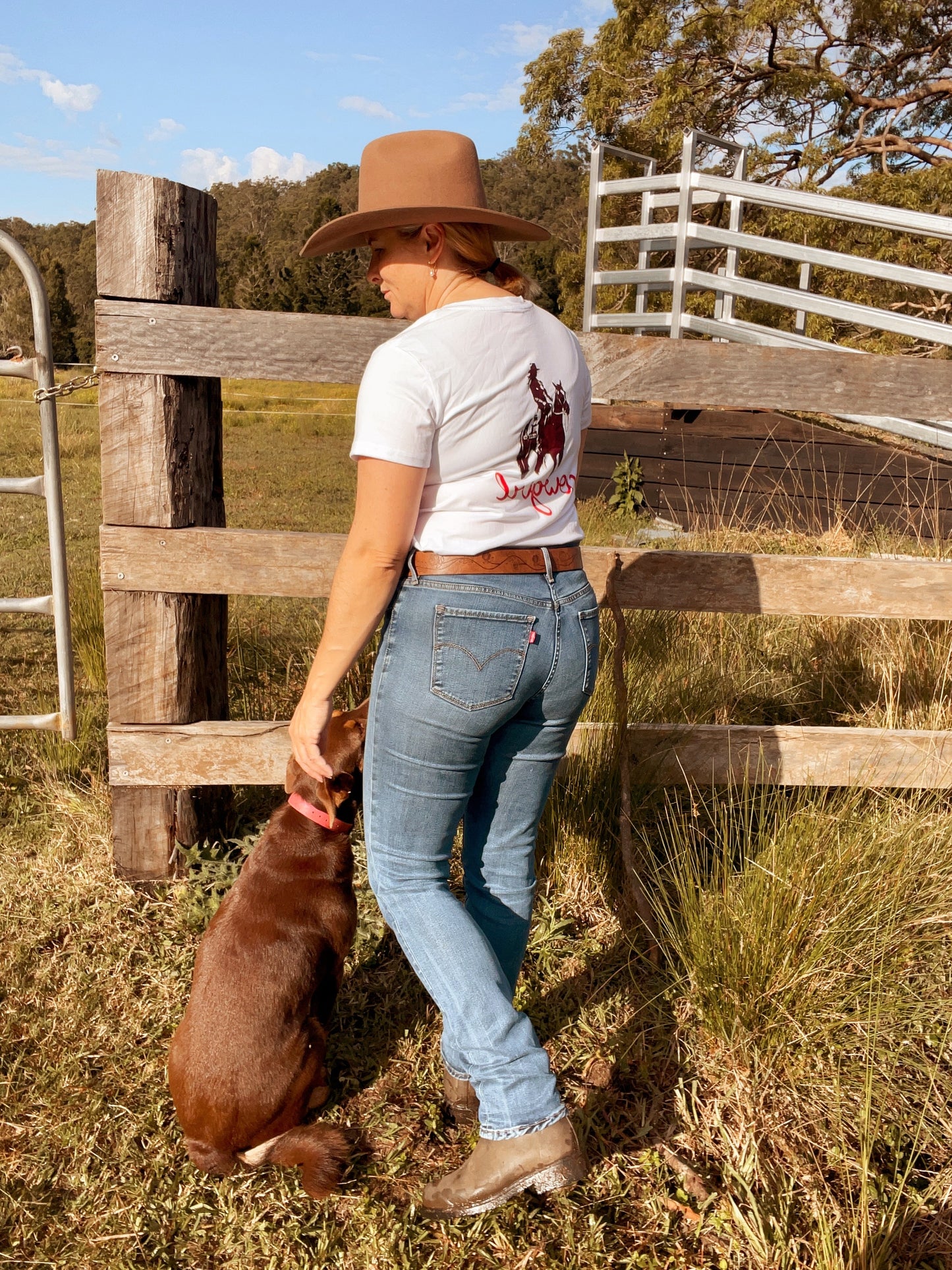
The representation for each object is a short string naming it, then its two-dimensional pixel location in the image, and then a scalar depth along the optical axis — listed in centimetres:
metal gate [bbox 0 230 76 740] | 297
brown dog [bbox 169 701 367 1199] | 214
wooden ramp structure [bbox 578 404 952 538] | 691
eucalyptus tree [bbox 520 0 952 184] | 2084
